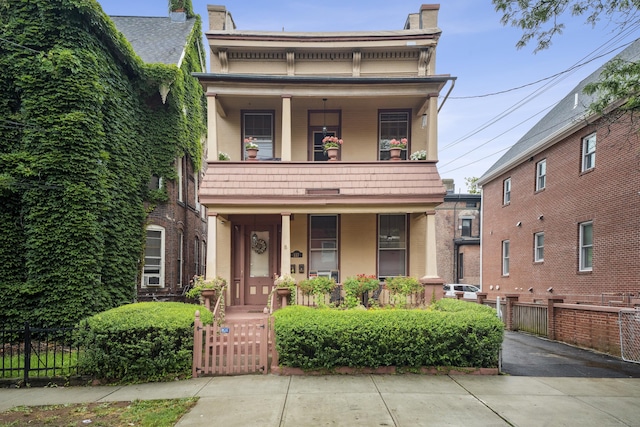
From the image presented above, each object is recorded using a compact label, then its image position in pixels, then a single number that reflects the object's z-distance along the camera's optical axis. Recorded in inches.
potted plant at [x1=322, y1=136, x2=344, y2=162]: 457.4
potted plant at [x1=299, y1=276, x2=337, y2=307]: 414.0
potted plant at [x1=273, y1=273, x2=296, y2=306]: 406.9
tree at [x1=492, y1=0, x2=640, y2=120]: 249.3
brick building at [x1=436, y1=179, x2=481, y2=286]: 1142.3
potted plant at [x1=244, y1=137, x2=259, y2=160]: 453.4
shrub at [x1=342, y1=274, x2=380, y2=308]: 403.5
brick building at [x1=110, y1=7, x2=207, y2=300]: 553.0
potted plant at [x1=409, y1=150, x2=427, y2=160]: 456.1
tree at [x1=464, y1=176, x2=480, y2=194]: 1927.7
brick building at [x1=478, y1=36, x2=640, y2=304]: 464.8
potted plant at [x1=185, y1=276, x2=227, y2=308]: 406.3
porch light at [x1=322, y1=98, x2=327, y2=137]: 495.2
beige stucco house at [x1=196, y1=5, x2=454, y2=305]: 441.4
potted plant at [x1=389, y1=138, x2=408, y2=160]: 458.9
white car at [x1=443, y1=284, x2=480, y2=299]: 982.4
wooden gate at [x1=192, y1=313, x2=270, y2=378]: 289.0
